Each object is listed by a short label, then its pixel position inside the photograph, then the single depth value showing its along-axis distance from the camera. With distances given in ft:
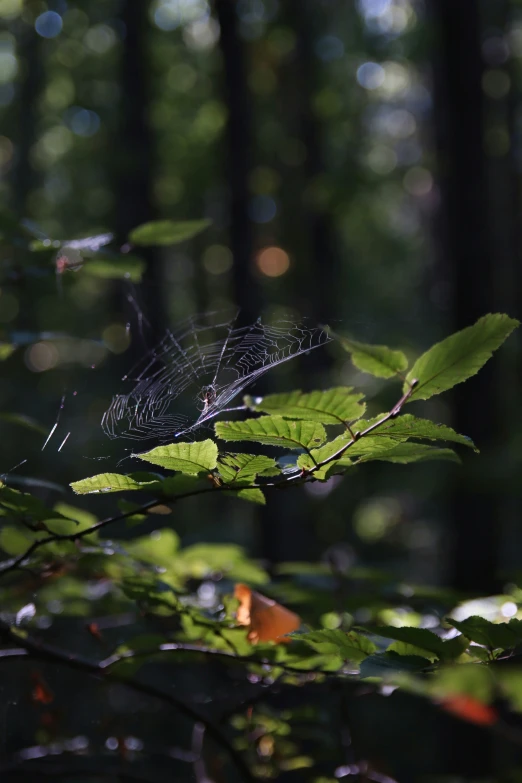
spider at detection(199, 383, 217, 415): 5.90
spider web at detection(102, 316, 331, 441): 5.84
